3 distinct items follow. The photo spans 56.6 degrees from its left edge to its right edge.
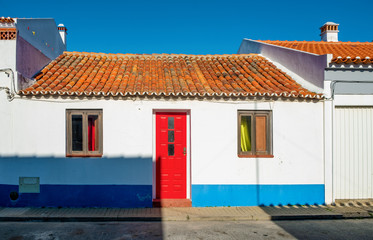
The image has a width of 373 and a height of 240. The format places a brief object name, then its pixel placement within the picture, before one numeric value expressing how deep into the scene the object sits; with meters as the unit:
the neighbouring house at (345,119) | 9.83
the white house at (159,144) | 9.33
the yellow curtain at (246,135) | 9.81
